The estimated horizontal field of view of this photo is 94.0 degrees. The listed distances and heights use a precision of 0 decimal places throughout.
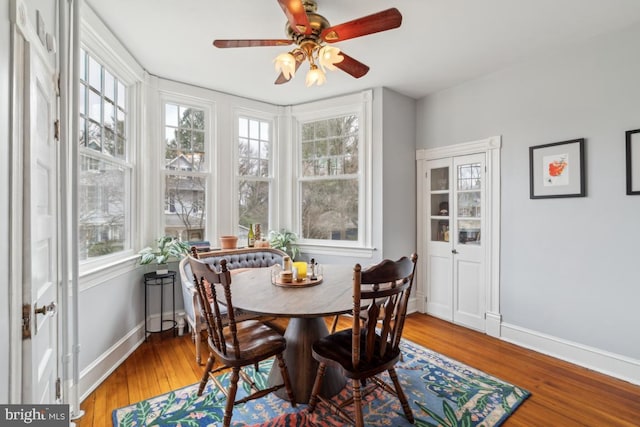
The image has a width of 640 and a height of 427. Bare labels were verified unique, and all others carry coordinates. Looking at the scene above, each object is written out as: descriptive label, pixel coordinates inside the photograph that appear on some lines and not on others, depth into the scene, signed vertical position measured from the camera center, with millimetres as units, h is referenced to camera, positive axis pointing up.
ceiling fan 1674 +1094
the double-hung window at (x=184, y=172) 3479 +475
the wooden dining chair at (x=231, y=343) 1640 -817
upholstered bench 2523 -586
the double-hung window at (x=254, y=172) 4016 +542
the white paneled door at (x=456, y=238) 3381 -332
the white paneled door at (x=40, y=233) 1138 -97
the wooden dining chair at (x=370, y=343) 1550 -801
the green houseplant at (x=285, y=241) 3943 -396
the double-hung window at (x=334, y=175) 3783 +494
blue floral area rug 1869 -1318
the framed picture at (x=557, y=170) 2646 +380
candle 2225 -435
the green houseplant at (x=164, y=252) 2957 -425
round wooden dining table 1691 -532
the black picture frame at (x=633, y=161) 2336 +389
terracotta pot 3607 -372
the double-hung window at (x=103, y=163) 2359 +428
